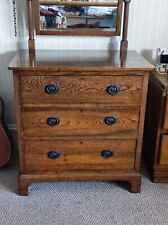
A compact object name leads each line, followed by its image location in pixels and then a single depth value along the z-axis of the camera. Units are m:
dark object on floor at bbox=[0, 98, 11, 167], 1.92
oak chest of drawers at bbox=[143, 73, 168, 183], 1.72
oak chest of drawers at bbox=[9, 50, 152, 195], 1.54
